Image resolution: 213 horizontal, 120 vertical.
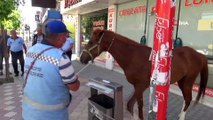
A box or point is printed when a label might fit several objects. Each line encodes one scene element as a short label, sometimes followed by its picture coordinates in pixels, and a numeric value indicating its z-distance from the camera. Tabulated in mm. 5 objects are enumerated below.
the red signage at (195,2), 3897
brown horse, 2617
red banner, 1134
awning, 6474
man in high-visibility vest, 1359
